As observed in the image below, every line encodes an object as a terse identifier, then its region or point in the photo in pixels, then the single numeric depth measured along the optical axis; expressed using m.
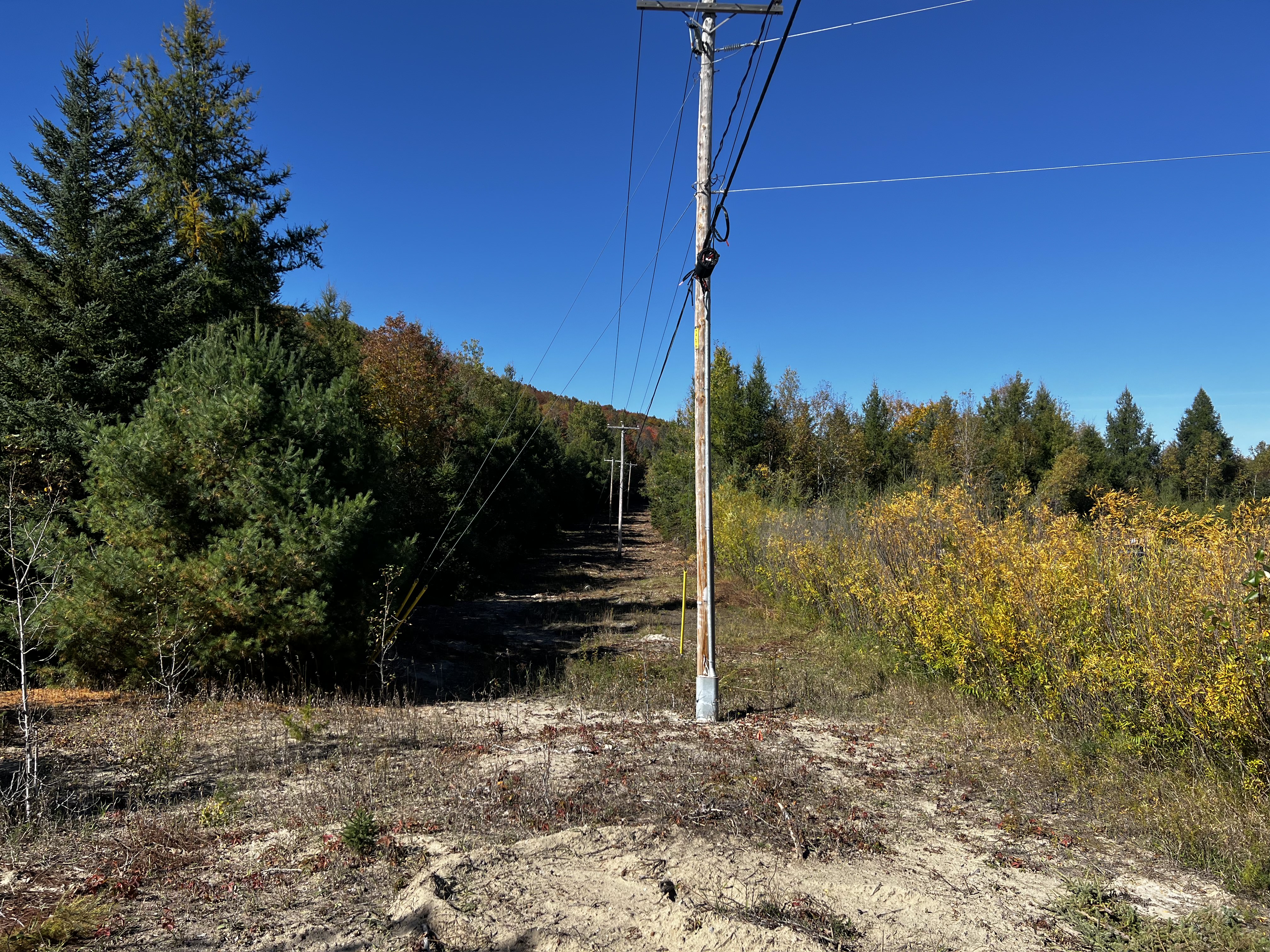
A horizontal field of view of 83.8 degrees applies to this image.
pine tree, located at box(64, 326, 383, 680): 8.99
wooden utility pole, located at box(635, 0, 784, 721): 8.28
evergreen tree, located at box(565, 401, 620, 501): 64.00
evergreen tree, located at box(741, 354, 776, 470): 33.66
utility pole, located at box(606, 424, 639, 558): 37.56
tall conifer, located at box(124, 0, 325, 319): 16.75
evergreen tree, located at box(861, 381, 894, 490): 39.97
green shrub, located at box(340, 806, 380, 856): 4.62
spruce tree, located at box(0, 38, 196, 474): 12.52
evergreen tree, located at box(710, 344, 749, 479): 32.62
